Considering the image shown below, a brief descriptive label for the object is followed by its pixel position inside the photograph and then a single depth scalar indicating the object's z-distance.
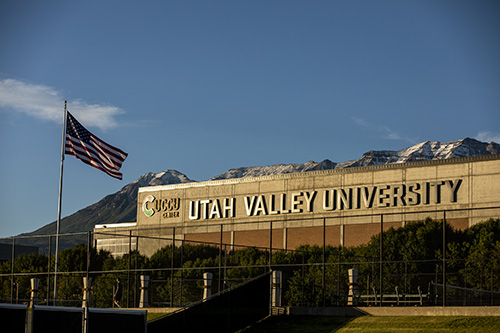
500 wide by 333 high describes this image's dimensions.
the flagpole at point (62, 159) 48.75
